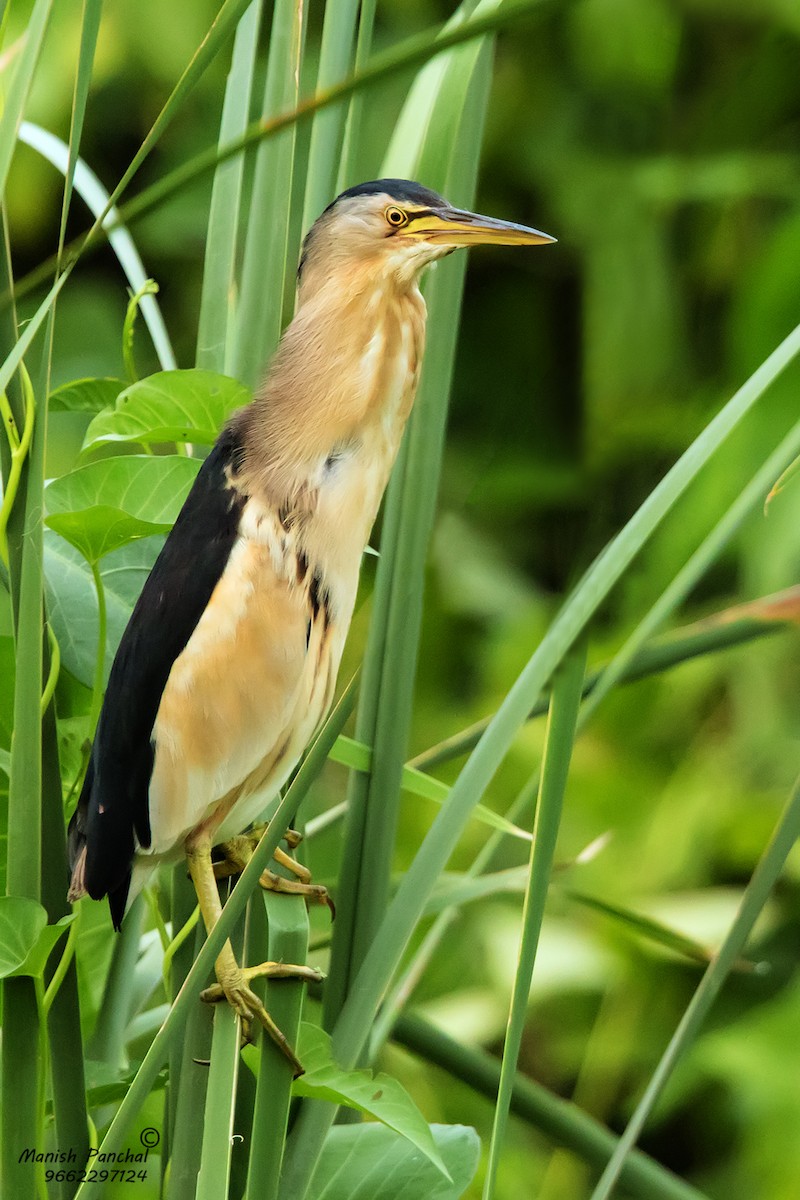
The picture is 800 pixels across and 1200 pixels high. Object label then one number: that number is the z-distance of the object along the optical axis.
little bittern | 6.22
